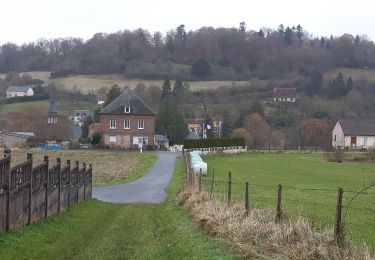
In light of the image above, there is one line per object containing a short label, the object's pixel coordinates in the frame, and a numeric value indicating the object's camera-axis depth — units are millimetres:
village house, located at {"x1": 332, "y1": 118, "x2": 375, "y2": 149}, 105812
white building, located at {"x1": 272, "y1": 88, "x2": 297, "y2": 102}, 162625
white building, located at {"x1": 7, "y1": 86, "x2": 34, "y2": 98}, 168000
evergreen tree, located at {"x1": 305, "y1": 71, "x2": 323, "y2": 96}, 170900
